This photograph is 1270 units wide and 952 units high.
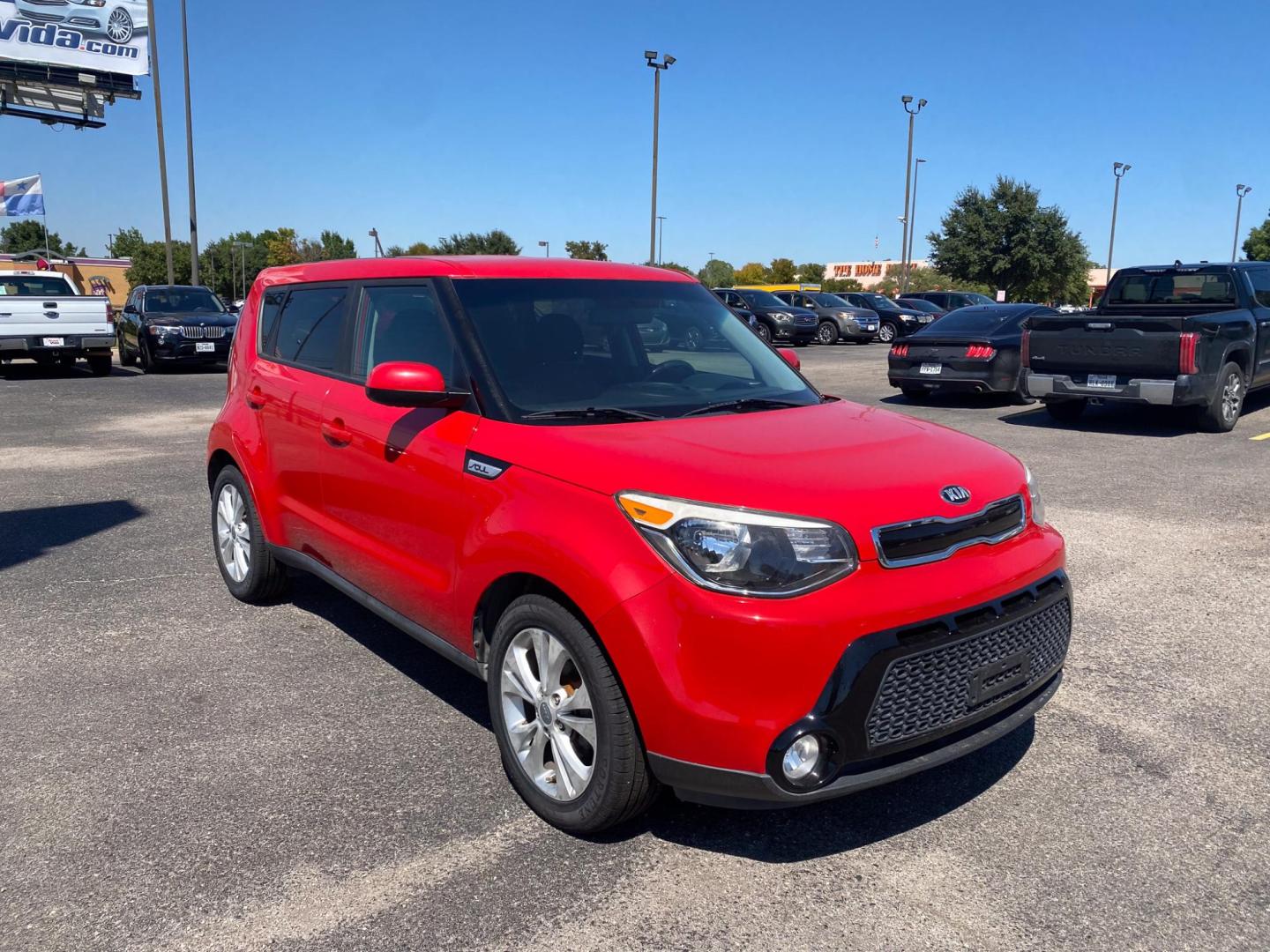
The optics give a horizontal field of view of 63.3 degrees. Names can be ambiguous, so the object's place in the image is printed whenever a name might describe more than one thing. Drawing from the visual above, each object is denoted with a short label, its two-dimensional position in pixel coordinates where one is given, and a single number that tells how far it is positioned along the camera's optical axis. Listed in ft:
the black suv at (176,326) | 63.36
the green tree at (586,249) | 215.12
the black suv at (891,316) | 105.66
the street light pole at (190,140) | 104.78
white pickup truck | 56.80
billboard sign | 103.50
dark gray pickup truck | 35.65
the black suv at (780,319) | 99.97
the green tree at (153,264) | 268.41
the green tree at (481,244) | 213.66
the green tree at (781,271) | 385.91
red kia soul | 9.05
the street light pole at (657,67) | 114.11
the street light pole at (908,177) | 156.35
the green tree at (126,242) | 314.96
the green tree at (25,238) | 357.00
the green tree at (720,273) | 405.96
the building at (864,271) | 443.08
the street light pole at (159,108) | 99.09
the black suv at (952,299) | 110.83
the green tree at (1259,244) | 257.75
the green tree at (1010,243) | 183.21
